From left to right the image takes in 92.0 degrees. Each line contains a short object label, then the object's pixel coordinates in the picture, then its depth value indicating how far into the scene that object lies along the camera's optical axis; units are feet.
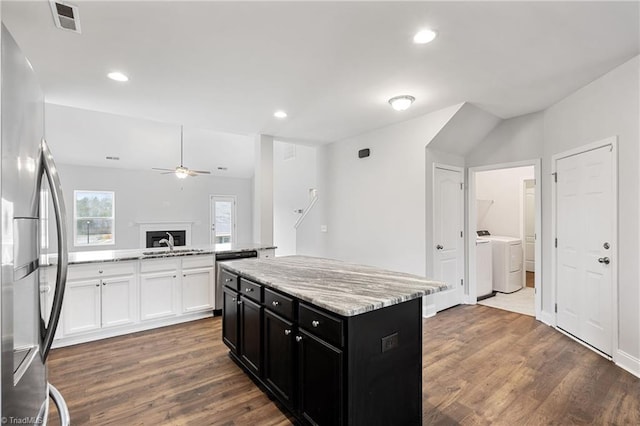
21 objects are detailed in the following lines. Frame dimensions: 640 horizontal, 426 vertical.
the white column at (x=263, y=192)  16.53
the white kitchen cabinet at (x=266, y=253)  14.77
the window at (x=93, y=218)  24.34
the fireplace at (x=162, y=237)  27.48
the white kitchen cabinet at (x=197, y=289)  12.80
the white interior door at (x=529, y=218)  21.36
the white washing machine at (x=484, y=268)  15.92
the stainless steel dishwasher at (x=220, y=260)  13.53
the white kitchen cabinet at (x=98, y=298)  10.48
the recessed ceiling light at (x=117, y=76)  9.39
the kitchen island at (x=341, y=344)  5.33
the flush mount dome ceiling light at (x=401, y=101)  11.09
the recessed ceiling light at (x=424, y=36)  7.29
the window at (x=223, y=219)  30.98
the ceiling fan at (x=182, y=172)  17.39
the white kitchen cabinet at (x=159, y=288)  11.85
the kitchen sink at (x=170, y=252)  12.34
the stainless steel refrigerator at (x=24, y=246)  3.01
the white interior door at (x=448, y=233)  14.06
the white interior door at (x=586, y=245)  9.61
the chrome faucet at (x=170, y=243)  13.74
